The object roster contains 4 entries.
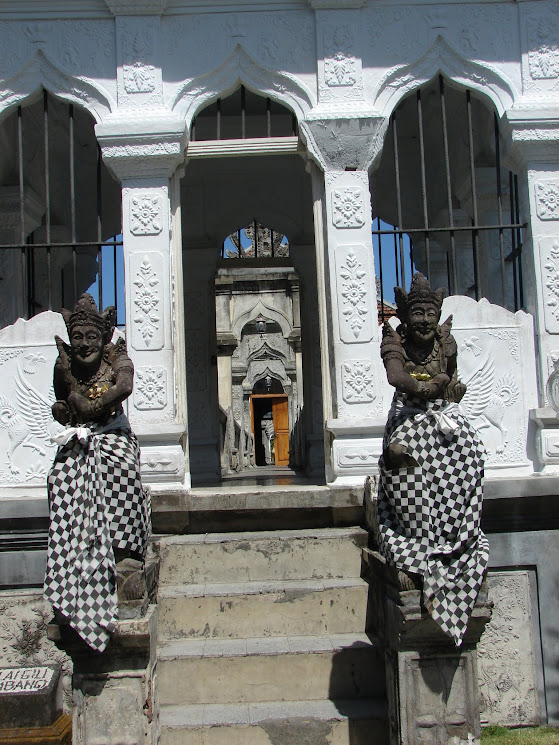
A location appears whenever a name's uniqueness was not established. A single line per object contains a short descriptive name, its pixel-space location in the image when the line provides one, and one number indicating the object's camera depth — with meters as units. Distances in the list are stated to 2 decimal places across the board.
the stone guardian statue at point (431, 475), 4.86
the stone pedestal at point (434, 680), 4.88
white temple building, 6.82
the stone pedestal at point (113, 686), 4.84
